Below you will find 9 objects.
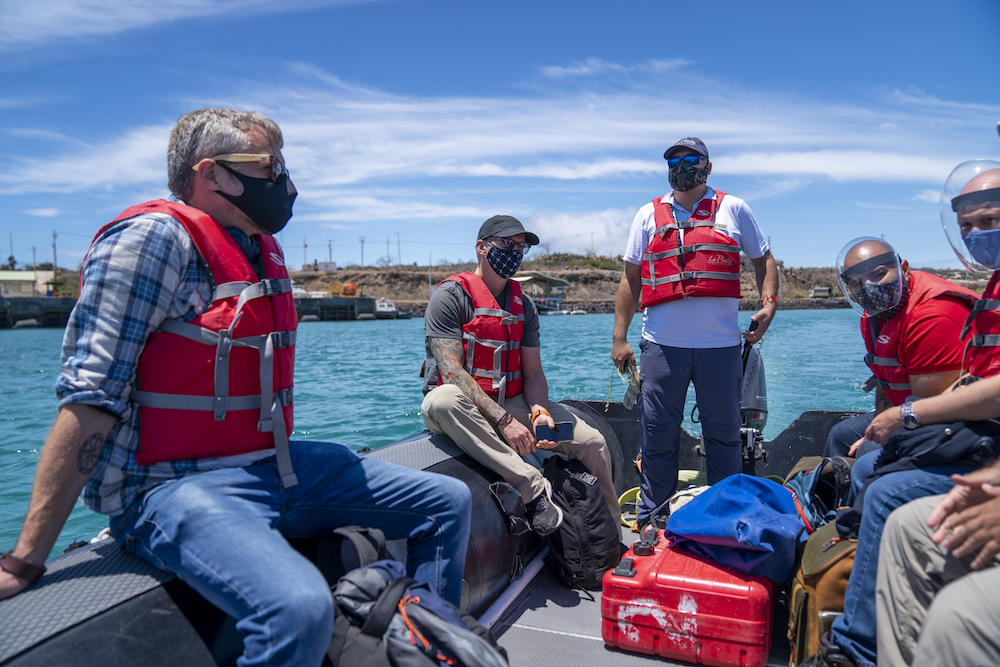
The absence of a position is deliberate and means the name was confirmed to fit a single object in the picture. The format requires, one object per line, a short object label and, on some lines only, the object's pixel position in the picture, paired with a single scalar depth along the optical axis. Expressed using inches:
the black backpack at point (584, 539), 110.0
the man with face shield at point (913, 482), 62.0
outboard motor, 162.6
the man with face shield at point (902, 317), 75.9
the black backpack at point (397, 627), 54.2
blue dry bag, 86.4
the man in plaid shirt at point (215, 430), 54.4
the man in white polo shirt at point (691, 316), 123.3
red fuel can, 83.1
